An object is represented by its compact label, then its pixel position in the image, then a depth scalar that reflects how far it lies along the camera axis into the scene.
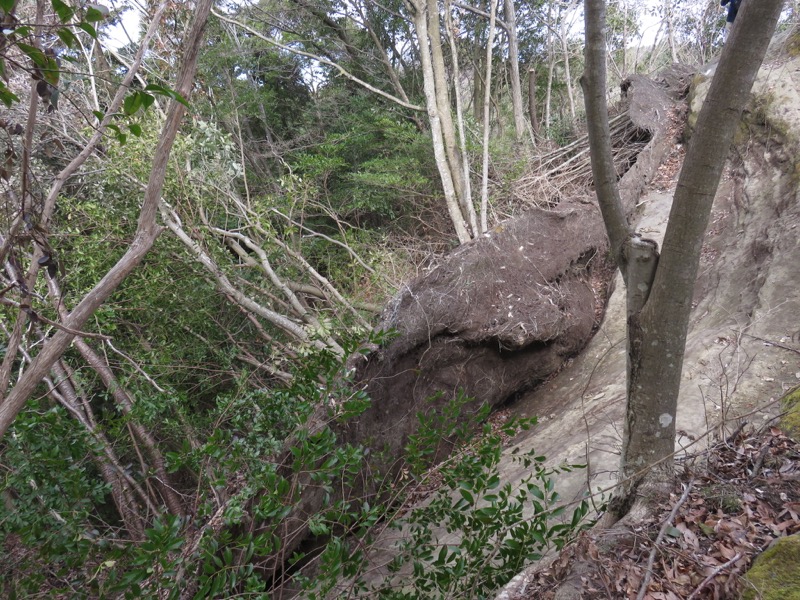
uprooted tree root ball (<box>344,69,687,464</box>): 5.81
